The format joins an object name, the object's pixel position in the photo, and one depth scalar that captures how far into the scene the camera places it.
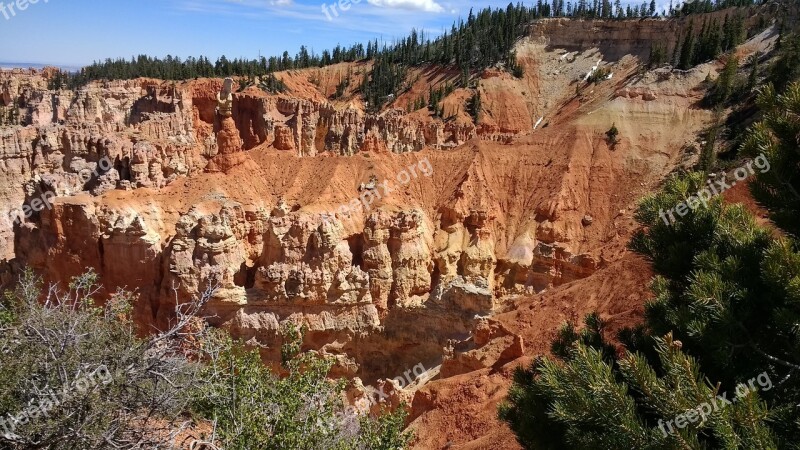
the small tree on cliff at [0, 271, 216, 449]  9.30
